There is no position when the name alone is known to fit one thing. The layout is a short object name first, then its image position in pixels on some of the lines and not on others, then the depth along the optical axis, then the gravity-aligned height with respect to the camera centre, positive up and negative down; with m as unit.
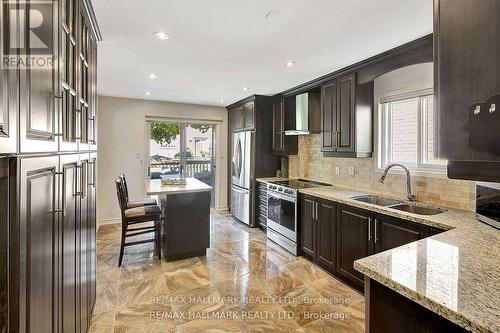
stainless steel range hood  3.86 +0.74
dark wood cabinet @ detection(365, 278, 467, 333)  0.97 -0.62
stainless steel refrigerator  4.75 -0.25
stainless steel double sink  2.40 -0.43
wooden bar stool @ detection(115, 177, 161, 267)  3.09 -0.65
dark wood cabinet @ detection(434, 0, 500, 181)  0.64 +0.22
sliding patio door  5.34 +0.28
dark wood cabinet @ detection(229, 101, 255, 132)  4.78 +0.93
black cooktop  3.69 -0.32
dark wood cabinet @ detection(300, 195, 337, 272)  2.86 -0.82
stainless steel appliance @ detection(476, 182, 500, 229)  1.73 -0.30
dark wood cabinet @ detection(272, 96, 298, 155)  4.44 +0.68
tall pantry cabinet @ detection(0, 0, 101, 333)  0.74 -0.01
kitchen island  3.21 -0.74
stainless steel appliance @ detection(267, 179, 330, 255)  3.48 -0.71
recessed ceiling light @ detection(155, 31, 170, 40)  2.17 +1.12
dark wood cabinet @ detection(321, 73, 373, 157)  3.00 +0.56
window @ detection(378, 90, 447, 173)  2.67 +0.35
